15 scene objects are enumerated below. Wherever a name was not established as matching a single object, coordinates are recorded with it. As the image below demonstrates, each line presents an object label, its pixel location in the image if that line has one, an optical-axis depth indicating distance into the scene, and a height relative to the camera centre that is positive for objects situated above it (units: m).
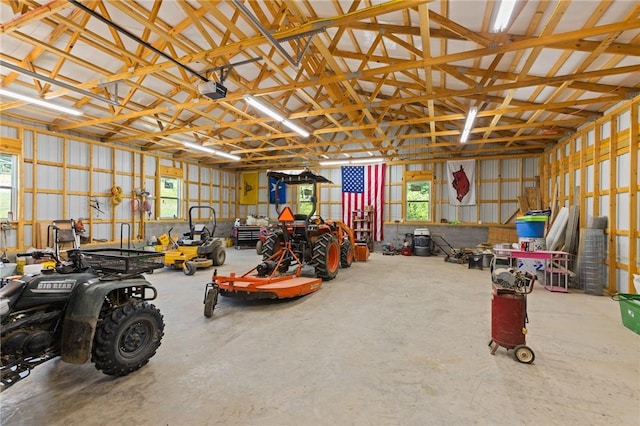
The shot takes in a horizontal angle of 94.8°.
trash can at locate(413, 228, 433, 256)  11.24 -1.05
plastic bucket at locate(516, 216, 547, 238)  6.72 -0.23
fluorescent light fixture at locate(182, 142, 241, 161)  9.58 +2.20
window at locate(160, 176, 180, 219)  11.76 +0.60
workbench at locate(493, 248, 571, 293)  5.86 -1.05
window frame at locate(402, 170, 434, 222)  12.14 +1.20
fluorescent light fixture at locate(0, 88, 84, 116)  5.46 +2.18
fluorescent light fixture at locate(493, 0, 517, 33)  3.13 +2.26
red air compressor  2.94 -1.07
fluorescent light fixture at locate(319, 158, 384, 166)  12.18 +2.24
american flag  12.70 +1.02
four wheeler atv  2.13 -0.87
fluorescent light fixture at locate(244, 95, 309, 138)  6.04 +2.31
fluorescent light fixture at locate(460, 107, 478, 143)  6.32 +2.19
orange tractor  4.50 -0.93
